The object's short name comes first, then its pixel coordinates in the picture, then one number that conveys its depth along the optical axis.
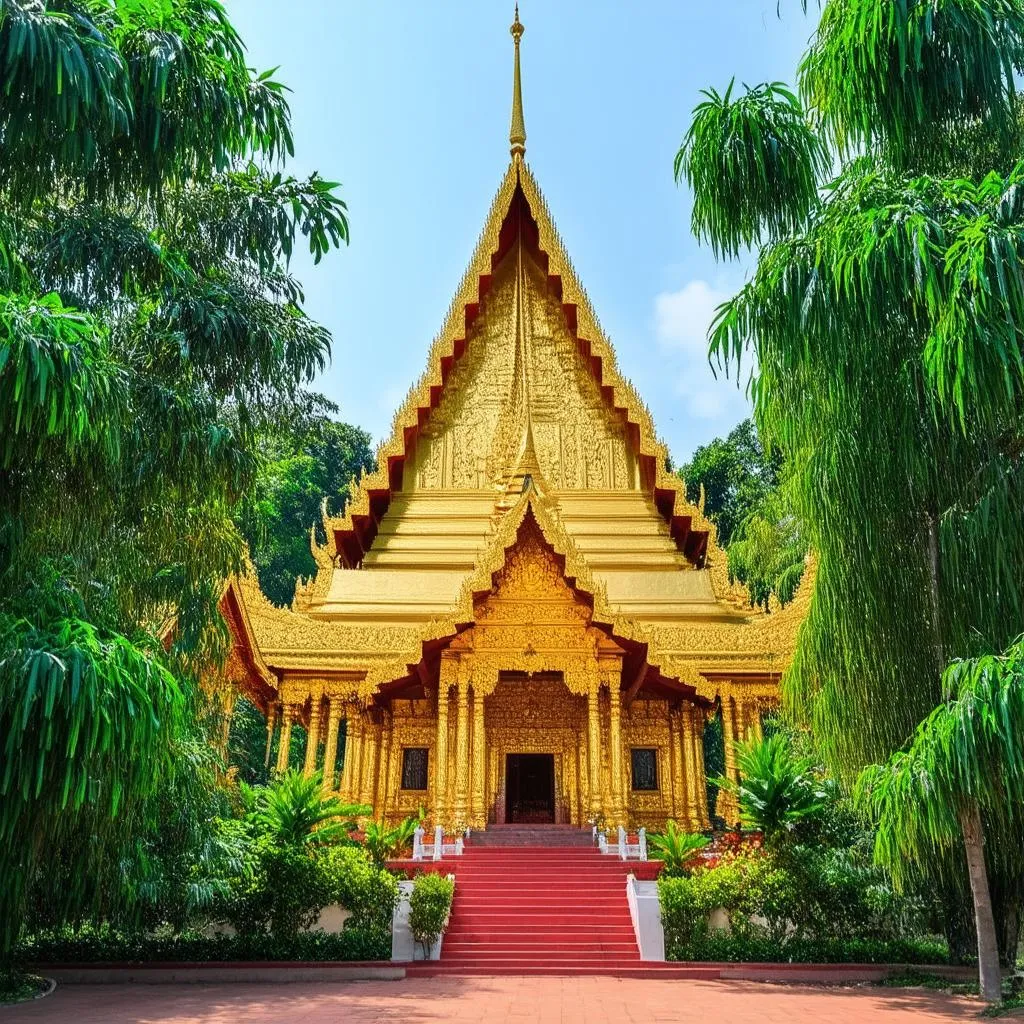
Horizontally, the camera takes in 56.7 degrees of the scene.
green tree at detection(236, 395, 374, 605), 28.95
